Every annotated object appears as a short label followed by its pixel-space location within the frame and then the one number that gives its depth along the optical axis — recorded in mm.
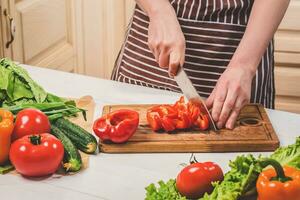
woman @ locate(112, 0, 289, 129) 1526
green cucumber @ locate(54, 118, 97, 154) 1414
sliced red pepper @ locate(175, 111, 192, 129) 1489
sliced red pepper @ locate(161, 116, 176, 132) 1479
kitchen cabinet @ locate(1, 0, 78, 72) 2419
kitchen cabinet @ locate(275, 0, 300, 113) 2595
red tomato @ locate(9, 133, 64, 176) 1308
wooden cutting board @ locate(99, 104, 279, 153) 1436
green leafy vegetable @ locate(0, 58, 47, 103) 1556
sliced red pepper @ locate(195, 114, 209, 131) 1496
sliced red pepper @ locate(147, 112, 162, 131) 1488
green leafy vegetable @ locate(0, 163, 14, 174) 1351
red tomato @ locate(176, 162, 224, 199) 1184
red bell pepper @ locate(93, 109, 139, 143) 1437
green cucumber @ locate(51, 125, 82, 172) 1343
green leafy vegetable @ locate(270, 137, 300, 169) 1128
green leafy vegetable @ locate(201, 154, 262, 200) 1088
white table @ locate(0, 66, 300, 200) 1289
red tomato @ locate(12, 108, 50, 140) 1390
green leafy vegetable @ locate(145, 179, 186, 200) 1156
